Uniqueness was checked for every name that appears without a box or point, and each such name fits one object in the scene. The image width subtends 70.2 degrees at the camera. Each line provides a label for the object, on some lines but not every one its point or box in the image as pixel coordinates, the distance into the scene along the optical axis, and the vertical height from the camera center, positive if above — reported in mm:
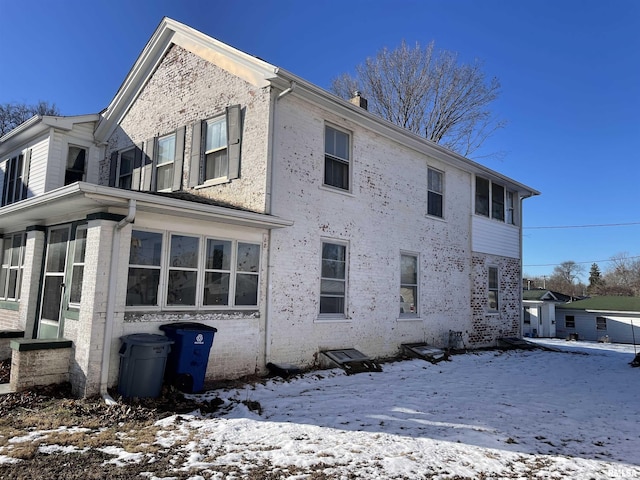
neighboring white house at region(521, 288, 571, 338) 37031 -1033
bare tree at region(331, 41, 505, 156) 27000 +12211
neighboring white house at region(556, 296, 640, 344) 33750 -1180
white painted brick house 7504 +1322
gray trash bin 6652 -1138
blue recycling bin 7195 -1100
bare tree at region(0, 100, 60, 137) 29844 +11111
